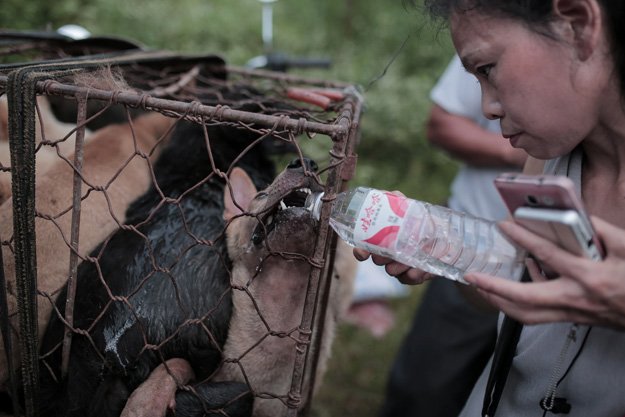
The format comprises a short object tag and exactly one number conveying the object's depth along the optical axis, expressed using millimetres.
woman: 1083
